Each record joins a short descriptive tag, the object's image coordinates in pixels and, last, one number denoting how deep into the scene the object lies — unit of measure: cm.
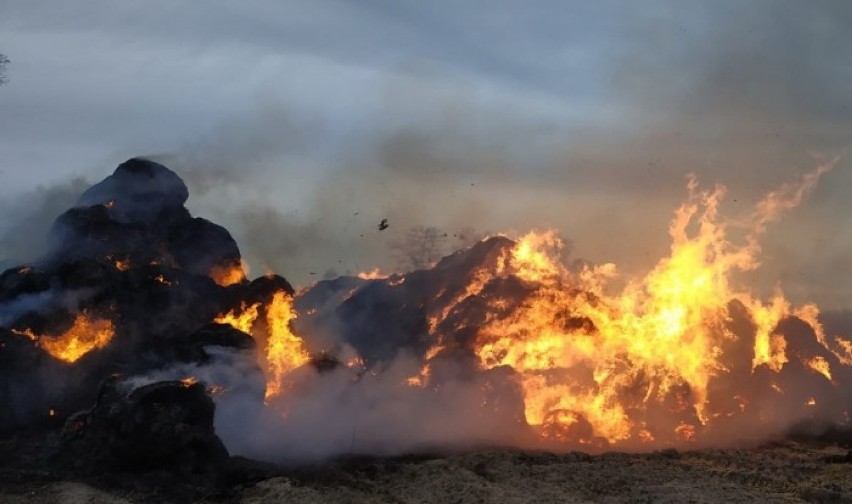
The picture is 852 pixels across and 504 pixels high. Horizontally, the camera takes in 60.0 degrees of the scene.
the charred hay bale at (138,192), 5384
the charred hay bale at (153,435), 3418
